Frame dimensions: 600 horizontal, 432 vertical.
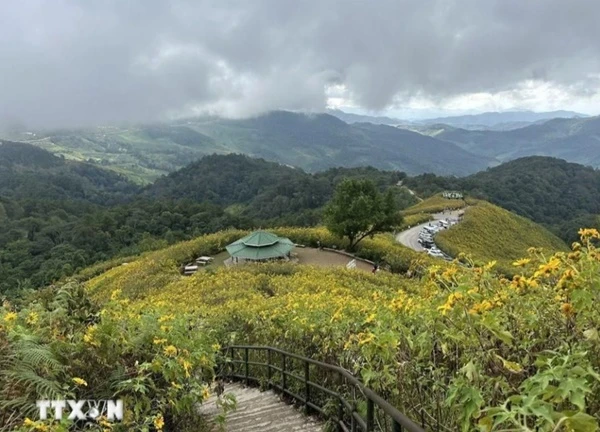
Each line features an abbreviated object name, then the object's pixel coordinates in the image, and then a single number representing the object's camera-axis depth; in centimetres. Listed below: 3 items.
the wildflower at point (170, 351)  348
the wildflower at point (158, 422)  300
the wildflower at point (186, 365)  349
